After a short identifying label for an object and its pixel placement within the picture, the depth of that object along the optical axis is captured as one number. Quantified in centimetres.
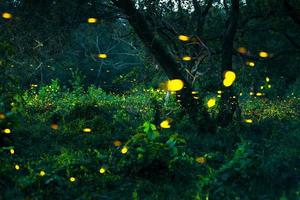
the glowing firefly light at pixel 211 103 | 1476
